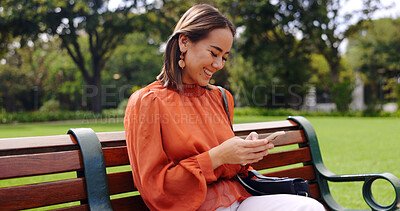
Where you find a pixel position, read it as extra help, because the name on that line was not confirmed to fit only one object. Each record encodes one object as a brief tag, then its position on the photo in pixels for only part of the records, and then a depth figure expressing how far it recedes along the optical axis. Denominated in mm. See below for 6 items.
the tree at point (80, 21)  20297
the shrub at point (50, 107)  31062
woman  1653
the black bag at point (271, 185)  1917
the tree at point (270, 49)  25891
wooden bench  1649
